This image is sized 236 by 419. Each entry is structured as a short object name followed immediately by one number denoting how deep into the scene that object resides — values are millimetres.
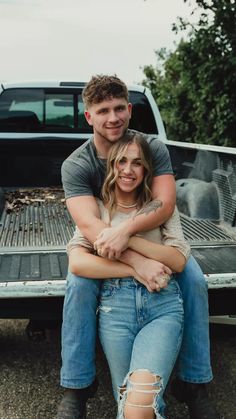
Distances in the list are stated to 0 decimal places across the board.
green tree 9078
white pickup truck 2770
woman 2277
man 2482
